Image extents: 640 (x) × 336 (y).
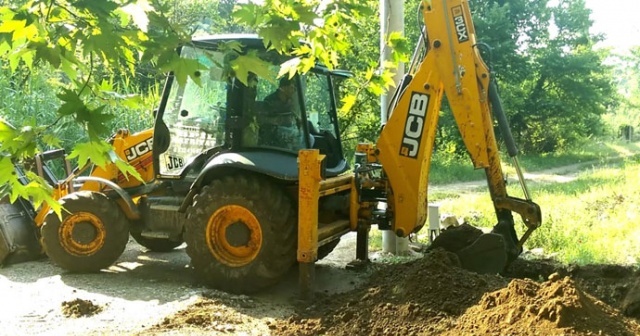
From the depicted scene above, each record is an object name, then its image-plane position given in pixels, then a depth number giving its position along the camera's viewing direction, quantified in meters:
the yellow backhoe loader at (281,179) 6.21
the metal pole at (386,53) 8.18
